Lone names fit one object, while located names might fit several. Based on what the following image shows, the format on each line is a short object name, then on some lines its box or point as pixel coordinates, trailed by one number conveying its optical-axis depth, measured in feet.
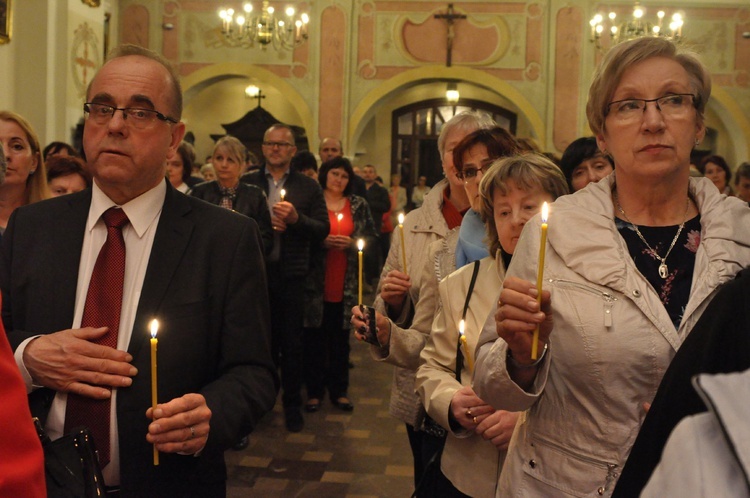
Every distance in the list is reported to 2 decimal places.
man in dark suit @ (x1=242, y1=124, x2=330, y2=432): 17.89
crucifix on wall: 48.98
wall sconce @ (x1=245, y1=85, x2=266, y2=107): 57.21
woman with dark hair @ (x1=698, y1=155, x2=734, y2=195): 23.48
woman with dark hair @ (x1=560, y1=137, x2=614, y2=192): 11.94
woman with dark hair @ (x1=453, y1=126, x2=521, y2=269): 9.30
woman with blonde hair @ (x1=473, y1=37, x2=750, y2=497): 5.62
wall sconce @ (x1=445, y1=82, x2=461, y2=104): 53.21
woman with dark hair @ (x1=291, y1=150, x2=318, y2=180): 20.74
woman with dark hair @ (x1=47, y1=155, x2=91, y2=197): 13.12
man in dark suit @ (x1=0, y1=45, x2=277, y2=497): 6.06
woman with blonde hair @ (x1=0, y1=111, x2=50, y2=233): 11.62
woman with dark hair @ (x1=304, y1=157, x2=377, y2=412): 19.30
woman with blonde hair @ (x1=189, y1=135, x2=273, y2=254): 17.83
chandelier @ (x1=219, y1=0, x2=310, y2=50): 41.96
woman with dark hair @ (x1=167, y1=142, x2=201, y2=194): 18.60
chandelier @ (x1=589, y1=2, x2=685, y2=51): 41.45
